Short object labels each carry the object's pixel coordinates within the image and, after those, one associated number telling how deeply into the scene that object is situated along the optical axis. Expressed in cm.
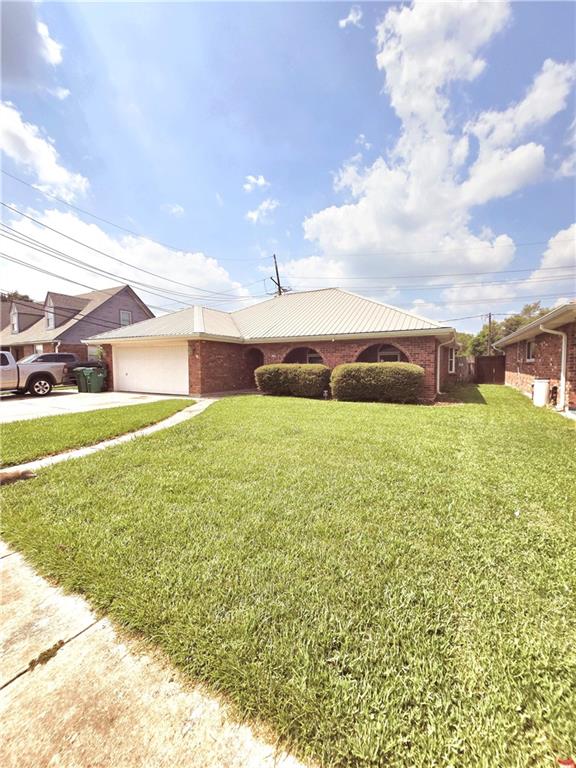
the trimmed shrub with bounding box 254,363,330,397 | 1303
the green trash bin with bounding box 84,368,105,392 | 1537
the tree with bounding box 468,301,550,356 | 4088
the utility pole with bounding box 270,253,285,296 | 3056
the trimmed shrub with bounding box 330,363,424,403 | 1129
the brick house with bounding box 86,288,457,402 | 1255
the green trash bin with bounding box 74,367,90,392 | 1538
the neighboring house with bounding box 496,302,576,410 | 938
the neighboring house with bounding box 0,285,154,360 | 2345
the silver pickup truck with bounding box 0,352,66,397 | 1266
